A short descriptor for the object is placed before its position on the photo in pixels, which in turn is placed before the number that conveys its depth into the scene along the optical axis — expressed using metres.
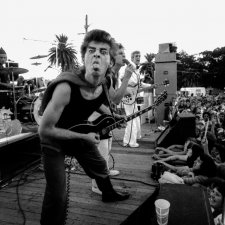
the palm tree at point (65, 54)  33.31
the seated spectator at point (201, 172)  3.84
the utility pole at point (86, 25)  16.67
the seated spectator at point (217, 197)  3.18
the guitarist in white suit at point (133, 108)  5.44
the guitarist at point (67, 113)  1.84
